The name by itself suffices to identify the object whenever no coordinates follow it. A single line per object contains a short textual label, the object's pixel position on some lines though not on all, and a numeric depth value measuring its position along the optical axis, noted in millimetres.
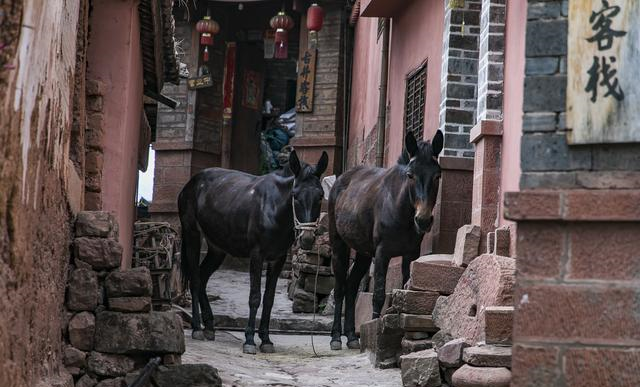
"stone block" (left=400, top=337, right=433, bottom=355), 18187
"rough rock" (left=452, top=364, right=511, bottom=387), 12828
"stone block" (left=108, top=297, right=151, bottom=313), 15250
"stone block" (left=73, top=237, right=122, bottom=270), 15023
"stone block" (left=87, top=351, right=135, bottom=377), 14945
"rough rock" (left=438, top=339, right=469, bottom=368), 14547
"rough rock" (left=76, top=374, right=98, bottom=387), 14812
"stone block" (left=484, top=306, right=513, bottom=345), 13594
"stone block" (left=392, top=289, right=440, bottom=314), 18578
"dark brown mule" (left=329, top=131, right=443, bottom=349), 20469
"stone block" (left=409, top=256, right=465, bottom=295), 18781
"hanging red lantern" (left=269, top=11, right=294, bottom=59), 41594
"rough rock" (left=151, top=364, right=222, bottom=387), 15414
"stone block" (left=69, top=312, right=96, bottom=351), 14914
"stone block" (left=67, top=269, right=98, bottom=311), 14961
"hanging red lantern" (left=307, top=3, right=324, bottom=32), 40219
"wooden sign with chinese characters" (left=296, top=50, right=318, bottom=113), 42719
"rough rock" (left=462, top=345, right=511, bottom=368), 13172
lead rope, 23562
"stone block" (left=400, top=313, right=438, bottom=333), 18359
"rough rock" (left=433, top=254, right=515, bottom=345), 14687
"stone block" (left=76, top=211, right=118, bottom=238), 15117
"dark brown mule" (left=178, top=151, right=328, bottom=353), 24016
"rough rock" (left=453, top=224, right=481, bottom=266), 19125
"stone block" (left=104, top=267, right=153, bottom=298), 15227
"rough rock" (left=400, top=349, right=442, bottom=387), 15320
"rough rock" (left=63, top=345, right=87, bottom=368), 14734
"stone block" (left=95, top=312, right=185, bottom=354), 15078
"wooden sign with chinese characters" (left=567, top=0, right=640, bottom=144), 9961
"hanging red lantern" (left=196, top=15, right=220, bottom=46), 42406
